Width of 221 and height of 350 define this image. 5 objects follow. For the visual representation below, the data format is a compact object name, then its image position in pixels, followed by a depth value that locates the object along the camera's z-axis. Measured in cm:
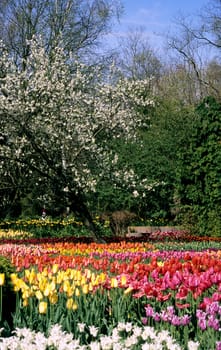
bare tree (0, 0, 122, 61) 2542
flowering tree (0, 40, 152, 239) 1213
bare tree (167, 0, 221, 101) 2945
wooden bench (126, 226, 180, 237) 1702
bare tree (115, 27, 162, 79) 3794
